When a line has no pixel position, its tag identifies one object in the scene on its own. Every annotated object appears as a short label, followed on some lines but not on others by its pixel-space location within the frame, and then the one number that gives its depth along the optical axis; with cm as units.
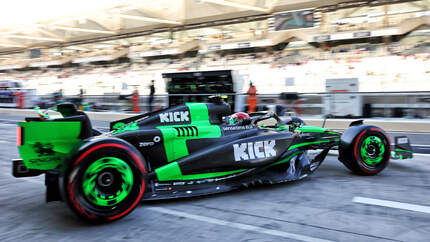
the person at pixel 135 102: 1596
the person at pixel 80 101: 1752
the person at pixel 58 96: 1852
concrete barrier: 1027
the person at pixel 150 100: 1531
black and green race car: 332
